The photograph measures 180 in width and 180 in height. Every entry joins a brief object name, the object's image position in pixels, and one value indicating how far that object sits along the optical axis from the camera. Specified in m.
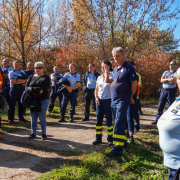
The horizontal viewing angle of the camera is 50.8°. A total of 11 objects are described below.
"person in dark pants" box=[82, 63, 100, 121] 7.60
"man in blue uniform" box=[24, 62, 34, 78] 7.32
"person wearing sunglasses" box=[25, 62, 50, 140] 4.97
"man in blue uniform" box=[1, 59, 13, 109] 7.03
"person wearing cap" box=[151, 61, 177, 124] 6.67
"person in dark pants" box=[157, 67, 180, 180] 1.72
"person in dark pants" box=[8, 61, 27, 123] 6.75
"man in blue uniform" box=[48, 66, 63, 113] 8.70
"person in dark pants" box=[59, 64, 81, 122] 7.27
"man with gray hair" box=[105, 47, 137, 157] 3.91
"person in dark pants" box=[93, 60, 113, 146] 4.67
